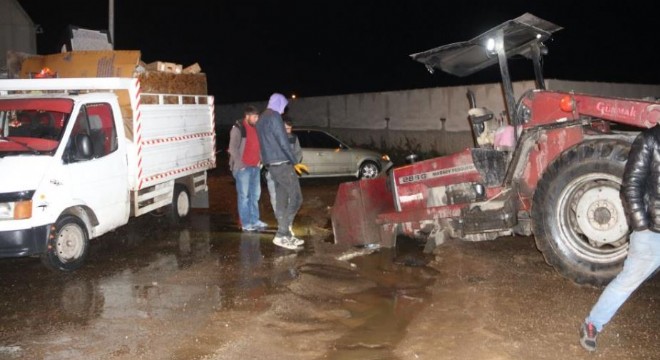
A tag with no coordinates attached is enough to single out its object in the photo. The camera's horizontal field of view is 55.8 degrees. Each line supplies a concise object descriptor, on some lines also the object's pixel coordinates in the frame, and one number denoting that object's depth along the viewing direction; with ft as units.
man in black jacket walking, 13.53
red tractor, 19.26
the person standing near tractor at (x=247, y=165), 31.35
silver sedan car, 51.52
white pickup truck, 22.53
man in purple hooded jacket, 26.99
